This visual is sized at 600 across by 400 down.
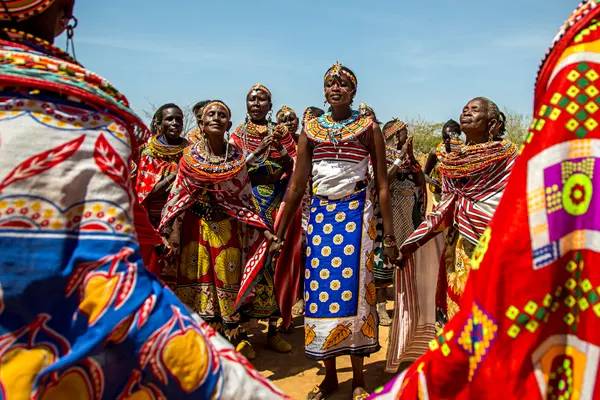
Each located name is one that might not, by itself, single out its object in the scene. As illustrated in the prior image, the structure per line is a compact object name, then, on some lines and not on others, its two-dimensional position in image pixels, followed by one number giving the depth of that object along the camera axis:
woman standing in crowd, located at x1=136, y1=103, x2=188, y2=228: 6.18
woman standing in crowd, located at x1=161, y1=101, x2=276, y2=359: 5.59
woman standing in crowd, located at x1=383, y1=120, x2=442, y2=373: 5.15
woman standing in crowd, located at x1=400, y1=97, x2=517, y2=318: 4.62
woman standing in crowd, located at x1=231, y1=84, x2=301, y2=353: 6.24
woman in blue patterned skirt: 4.70
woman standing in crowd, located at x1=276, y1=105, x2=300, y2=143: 8.67
